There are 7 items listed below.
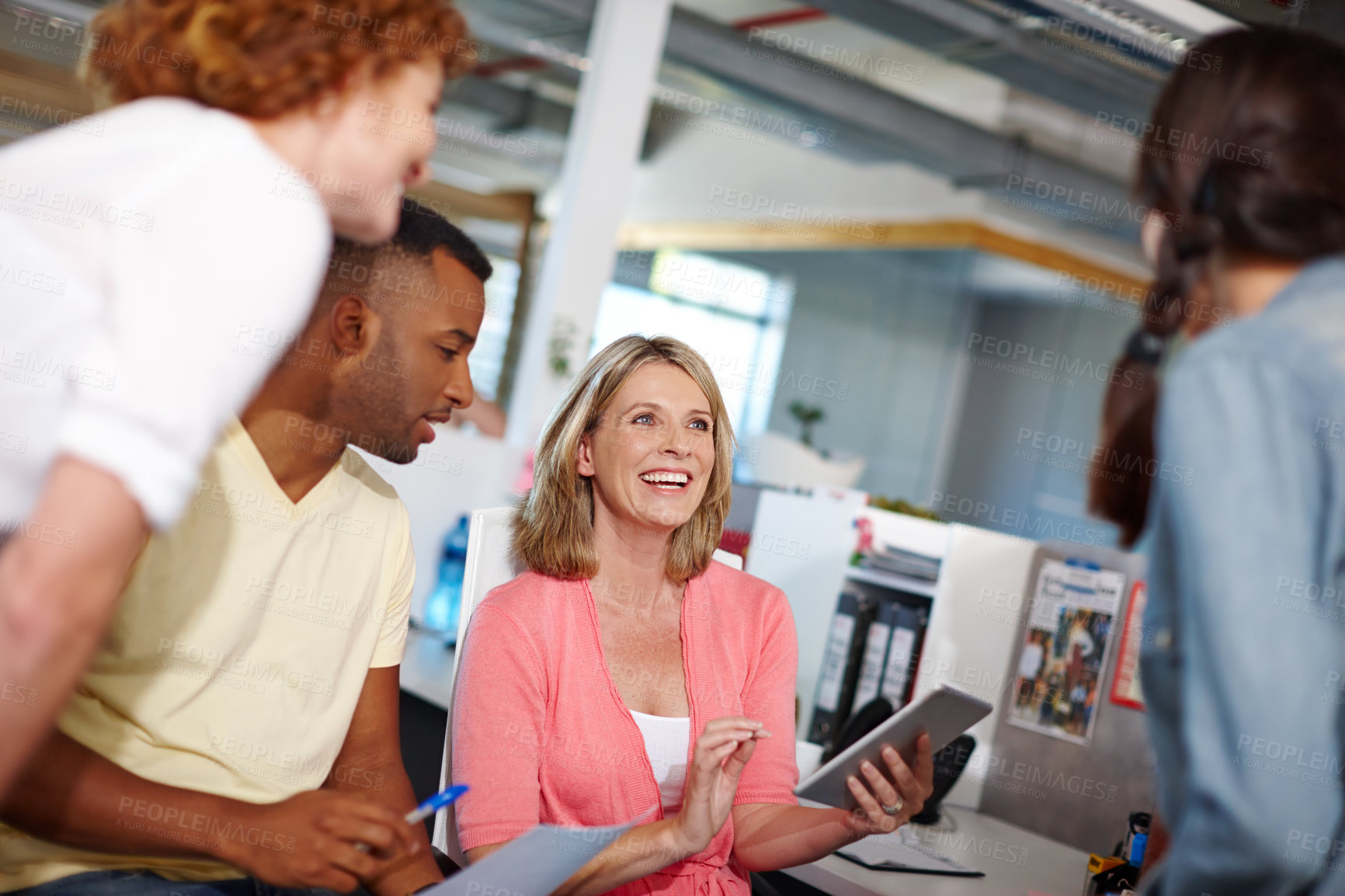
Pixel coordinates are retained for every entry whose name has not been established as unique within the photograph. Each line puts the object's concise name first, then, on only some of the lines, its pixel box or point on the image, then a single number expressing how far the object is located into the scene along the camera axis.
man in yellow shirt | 1.09
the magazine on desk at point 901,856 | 1.89
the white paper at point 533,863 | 1.12
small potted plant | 4.97
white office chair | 1.75
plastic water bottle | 3.62
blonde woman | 1.56
